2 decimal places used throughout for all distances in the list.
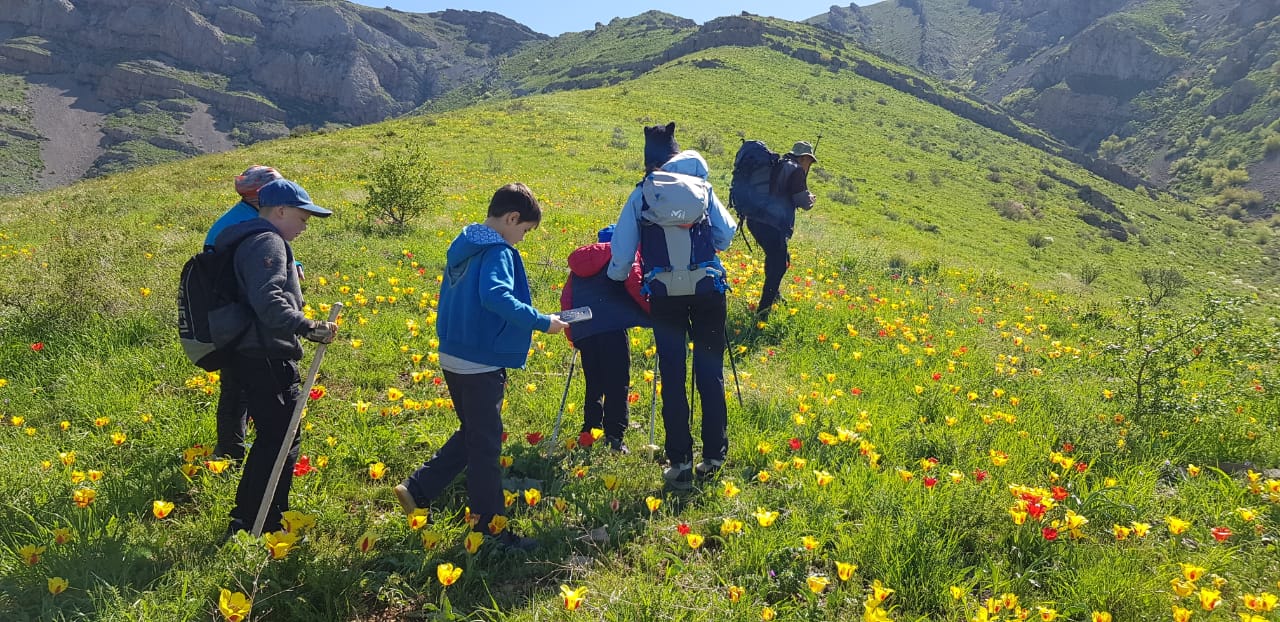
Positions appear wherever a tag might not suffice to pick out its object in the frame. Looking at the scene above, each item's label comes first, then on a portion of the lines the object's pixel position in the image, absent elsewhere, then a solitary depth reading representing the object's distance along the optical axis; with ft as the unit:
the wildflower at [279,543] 8.36
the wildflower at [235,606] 7.43
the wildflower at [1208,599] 7.79
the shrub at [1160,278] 84.02
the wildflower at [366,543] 9.41
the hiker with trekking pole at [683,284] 12.41
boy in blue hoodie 9.95
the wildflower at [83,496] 9.82
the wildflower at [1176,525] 9.59
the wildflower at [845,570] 9.09
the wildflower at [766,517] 10.16
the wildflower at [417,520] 9.45
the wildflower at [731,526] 10.25
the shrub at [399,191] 36.29
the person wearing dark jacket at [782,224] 23.04
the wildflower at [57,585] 8.16
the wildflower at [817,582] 8.72
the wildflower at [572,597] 8.04
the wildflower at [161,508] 9.20
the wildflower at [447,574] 8.24
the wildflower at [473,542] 9.50
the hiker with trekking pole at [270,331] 9.52
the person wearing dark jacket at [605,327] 13.89
